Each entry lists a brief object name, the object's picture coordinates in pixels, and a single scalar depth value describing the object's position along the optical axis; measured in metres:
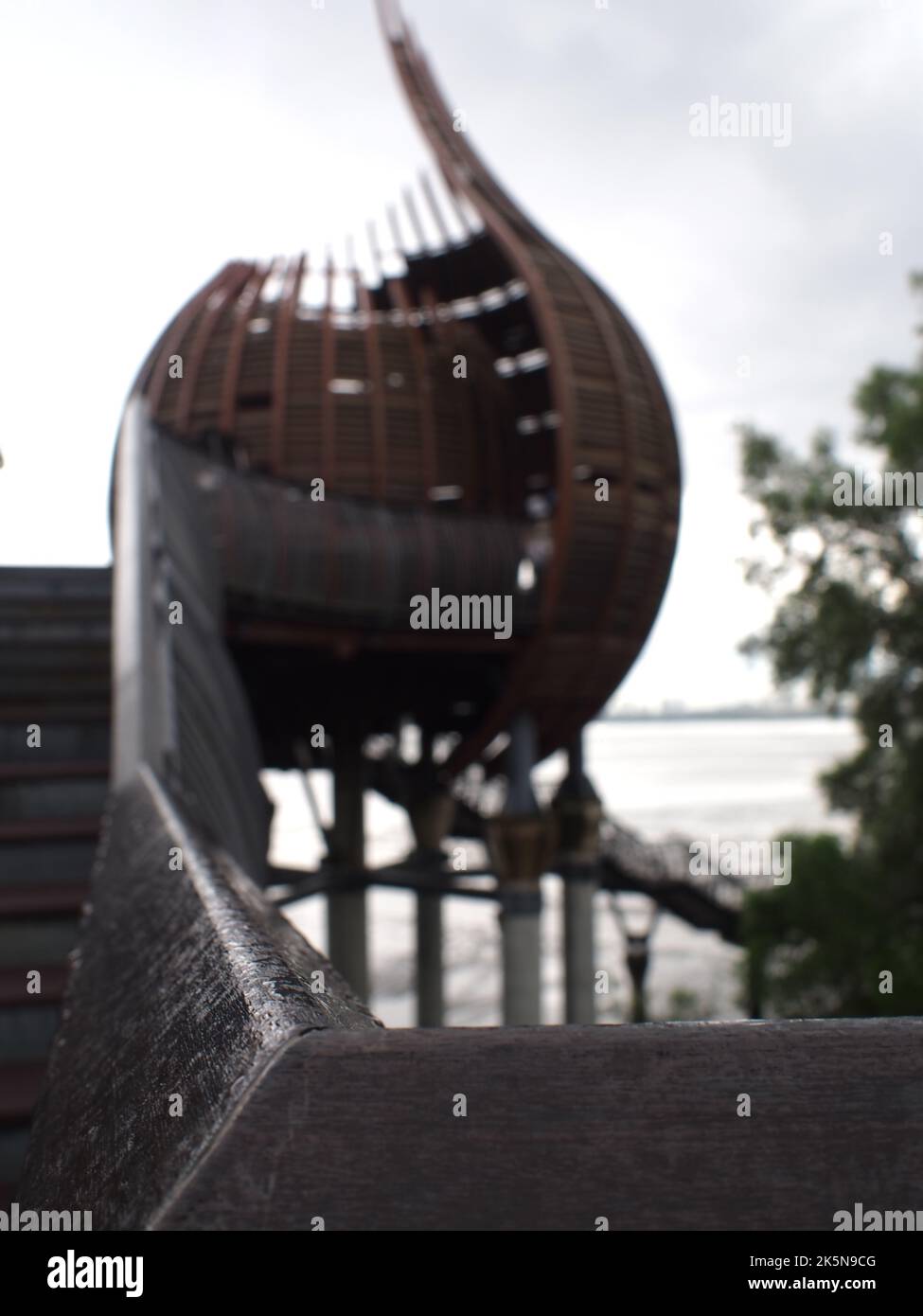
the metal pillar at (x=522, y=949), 14.08
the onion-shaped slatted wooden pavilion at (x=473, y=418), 12.55
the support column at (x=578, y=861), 15.92
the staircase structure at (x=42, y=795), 2.55
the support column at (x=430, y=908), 16.22
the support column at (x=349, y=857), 16.38
